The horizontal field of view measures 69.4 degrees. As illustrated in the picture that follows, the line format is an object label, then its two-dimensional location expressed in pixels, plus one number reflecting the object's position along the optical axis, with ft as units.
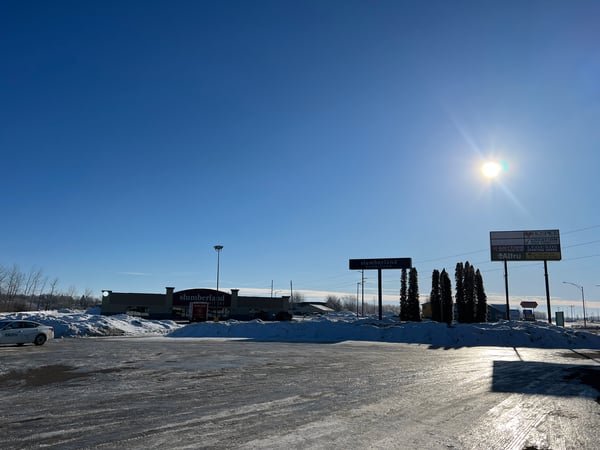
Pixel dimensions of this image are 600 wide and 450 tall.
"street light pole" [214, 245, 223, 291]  175.87
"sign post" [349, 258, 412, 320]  155.53
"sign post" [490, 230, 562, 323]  155.63
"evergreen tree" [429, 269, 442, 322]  181.68
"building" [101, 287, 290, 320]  214.07
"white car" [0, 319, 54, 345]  75.97
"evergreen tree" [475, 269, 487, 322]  175.34
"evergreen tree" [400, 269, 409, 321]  179.42
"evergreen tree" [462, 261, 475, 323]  173.27
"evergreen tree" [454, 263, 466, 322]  174.86
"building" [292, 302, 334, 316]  356.18
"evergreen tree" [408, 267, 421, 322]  176.24
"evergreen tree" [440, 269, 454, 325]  175.52
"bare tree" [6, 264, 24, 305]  284.90
